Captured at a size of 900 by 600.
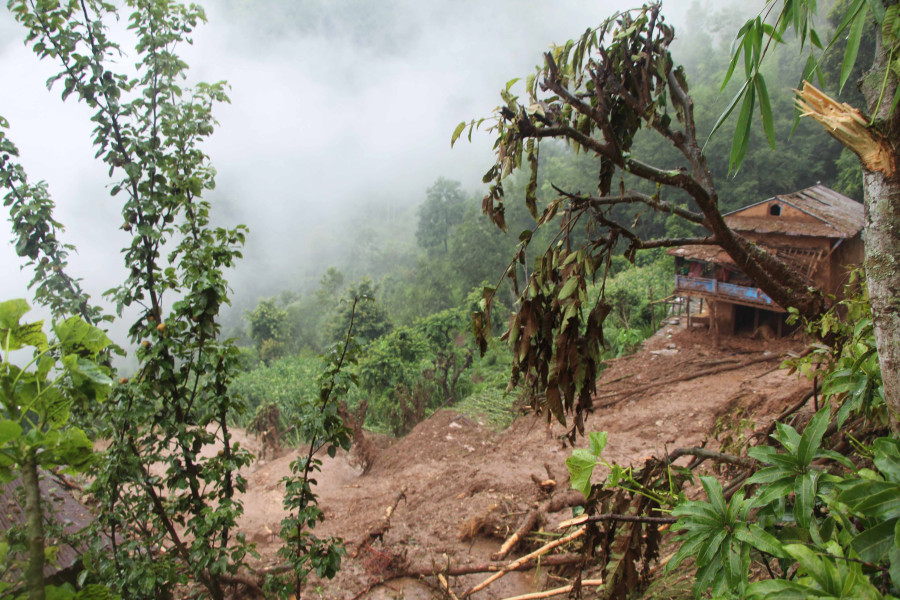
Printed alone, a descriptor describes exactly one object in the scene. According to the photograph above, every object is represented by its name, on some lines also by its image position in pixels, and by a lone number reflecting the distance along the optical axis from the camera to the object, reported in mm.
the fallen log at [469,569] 2459
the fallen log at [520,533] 2873
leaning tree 1342
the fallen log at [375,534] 3264
